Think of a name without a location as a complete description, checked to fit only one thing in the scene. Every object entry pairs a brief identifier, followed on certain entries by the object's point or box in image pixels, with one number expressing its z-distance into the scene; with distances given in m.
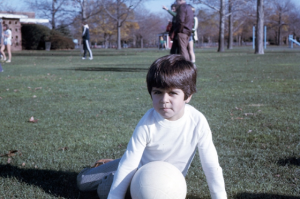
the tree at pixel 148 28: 94.00
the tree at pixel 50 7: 48.12
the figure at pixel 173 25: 10.97
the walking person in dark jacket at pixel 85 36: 22.08
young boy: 2.39
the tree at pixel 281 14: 77.80
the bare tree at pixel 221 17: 36.25
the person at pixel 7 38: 19.53
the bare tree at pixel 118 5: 43.12
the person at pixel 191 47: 13.28
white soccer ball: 2.37
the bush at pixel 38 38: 46.75
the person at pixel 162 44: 60.72
